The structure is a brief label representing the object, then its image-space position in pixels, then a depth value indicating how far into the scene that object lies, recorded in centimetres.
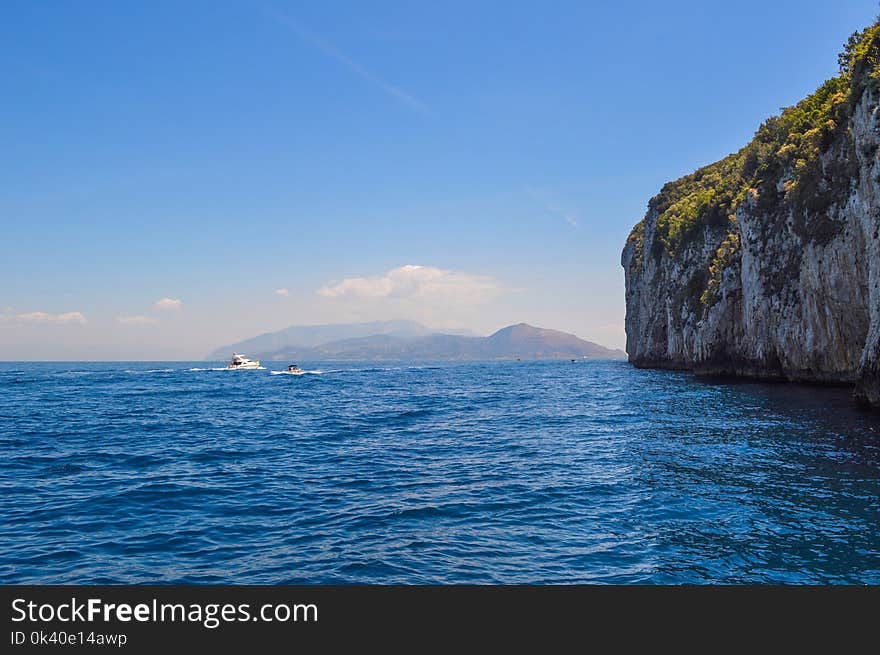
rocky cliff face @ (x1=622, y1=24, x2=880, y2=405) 3123
